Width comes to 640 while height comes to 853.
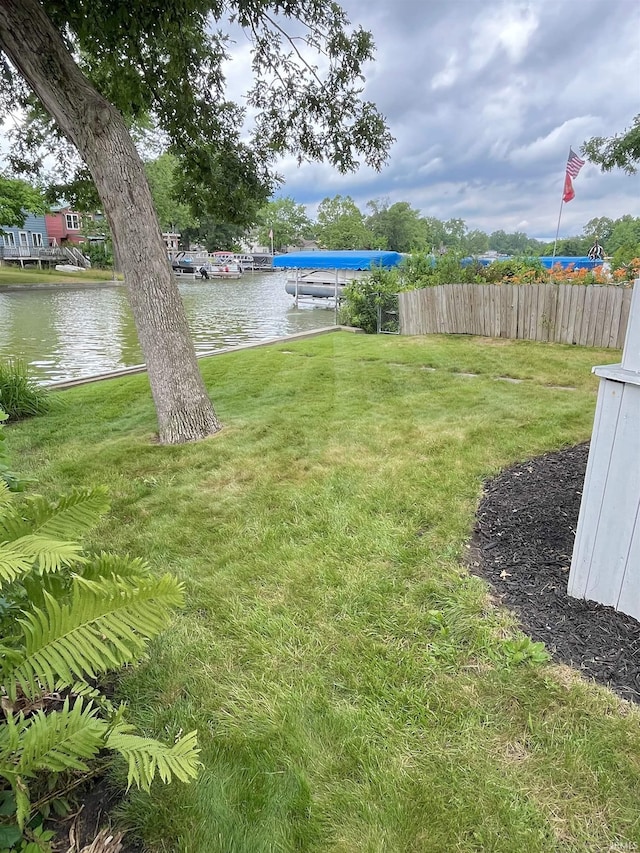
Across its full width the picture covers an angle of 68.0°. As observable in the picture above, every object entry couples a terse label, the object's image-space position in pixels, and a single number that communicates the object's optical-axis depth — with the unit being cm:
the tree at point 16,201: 2447
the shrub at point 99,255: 3969
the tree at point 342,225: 5888
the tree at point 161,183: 3697
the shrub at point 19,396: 564
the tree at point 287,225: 7512
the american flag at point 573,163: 1359
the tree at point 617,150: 1296
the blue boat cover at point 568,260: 2811
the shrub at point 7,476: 184
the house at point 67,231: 4194
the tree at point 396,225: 6593
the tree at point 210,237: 6359
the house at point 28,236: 3856
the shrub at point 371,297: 1165
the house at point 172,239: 6035
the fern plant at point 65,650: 106
